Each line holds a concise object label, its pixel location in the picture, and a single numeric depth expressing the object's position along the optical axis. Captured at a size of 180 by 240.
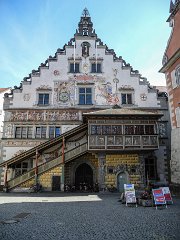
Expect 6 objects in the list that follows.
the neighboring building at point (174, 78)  17.06
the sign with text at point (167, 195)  12.28
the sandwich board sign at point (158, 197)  11.30
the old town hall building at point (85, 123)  19.25
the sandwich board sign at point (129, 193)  12.19
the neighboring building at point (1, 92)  29.42
